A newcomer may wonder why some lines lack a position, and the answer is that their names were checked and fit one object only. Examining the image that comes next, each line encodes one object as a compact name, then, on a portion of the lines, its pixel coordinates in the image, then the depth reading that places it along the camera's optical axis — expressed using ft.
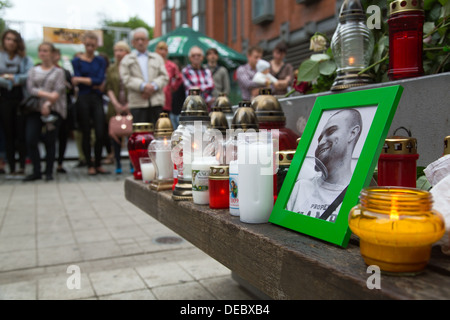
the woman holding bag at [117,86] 20.42
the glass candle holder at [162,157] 5.84
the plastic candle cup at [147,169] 6.57
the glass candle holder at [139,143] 7.03
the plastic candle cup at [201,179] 4.49
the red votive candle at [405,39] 4.32
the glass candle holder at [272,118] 5.15
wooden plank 2.22
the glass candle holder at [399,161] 3.26
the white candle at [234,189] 3.85
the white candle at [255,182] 3.67
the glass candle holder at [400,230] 2.25
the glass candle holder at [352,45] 5.24
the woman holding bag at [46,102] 19.20
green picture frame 2.94
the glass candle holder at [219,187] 4.24
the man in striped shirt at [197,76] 19.57
